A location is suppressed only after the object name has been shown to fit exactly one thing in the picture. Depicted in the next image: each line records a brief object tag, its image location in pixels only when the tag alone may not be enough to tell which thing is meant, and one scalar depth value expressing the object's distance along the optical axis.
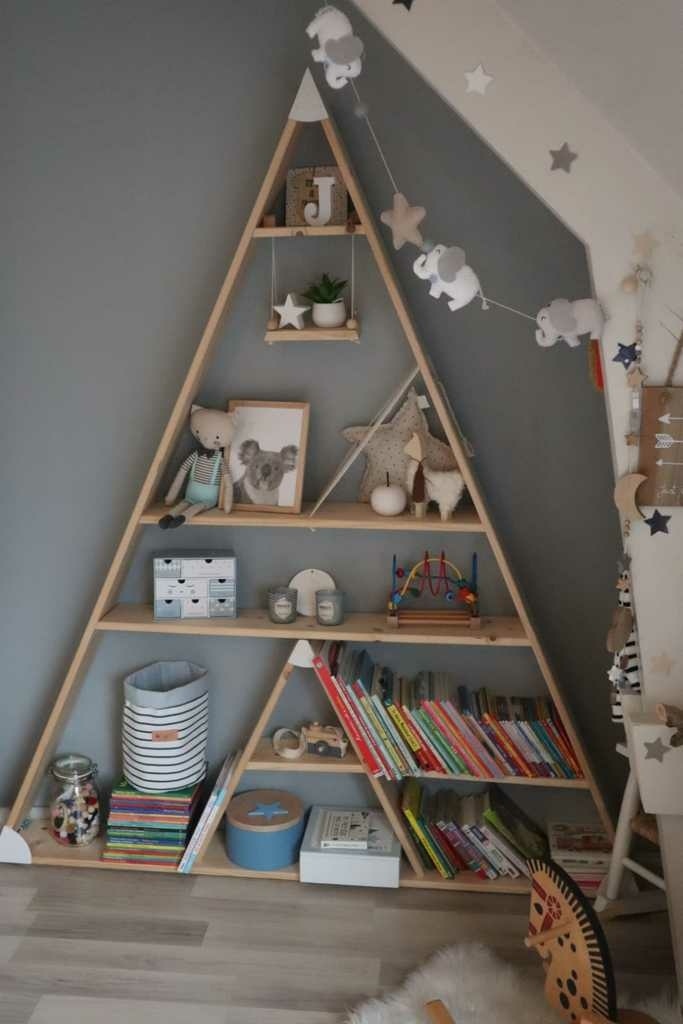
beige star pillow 2.54
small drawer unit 2.63
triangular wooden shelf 2.35
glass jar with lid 2.70
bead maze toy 2.56
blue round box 2.61
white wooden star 2.45
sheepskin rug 2.06
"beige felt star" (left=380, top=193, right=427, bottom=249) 2.04
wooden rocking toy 1.86
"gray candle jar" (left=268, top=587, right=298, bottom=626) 2.58
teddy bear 2.51
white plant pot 2.46
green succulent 2.46
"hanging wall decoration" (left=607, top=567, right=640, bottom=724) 2.19
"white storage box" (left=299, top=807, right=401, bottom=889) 2.57
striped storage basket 2.61
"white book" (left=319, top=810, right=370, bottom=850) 2.60
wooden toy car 2.64
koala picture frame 2.55
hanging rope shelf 2.41
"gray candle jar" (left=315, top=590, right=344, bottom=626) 2.57
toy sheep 2.46
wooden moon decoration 2.04
